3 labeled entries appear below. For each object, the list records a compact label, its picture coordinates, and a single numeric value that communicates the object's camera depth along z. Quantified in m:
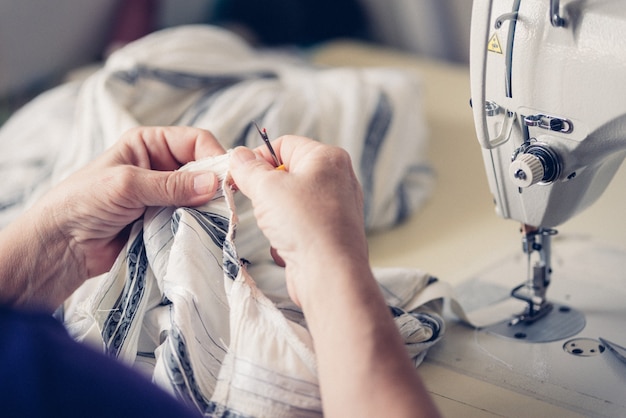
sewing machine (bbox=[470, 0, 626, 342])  0.85
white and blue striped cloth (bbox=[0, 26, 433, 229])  1.34
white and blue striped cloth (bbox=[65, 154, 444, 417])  0.79
